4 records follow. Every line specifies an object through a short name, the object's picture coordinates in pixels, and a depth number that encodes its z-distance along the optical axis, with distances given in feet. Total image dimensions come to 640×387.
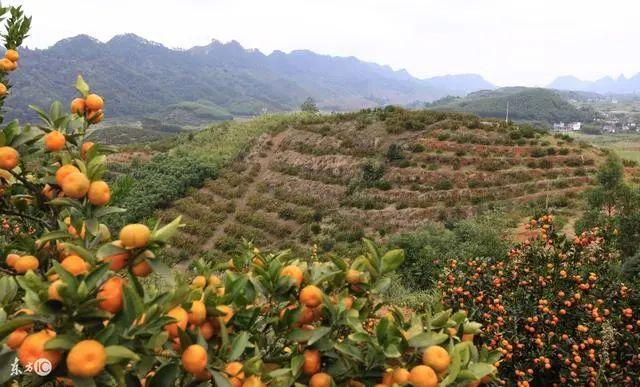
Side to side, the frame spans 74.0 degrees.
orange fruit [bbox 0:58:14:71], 11.37
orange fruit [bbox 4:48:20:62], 11.83
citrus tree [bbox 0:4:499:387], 4.01
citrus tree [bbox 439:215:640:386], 12.55
